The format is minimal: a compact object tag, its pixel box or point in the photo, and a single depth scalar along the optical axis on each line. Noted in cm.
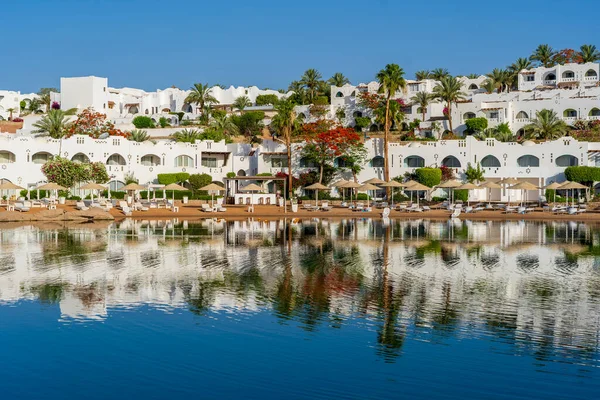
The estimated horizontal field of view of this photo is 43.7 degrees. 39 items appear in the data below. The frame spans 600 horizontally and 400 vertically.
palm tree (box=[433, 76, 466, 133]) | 7769
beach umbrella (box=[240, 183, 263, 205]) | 5588
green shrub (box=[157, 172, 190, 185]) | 6216
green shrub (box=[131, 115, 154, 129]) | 9113
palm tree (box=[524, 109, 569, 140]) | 6512
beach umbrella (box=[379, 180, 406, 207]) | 5431
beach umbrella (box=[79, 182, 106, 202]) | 5262
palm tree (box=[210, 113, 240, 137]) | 8069
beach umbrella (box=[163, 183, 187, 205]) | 5459
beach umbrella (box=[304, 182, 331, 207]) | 5512
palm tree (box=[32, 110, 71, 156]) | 6632
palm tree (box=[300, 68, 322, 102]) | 9938
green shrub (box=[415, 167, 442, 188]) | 5850
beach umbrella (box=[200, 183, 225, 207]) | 5366
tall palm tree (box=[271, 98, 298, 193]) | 5978
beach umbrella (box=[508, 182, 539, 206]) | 5109
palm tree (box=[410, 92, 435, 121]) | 7912
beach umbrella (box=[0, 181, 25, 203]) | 5174
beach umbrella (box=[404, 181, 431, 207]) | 5414
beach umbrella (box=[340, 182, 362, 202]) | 5521
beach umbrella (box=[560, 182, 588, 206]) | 5077
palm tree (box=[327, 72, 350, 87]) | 10338
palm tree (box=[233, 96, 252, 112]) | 9966
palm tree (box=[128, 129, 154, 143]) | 6794
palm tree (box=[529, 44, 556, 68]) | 9481
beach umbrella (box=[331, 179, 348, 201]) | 5570
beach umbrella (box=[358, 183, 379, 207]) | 5540
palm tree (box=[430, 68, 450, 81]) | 9525
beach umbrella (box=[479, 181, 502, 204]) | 5306
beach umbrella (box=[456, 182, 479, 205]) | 5324
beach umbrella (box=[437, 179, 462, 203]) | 5335
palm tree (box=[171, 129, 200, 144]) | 7050
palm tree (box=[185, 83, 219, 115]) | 9862
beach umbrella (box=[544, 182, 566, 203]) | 5169
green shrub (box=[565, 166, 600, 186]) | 5572
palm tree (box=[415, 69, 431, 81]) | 9894
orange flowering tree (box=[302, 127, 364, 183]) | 6128
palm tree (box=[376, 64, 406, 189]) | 5878
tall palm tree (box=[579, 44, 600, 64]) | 8925
